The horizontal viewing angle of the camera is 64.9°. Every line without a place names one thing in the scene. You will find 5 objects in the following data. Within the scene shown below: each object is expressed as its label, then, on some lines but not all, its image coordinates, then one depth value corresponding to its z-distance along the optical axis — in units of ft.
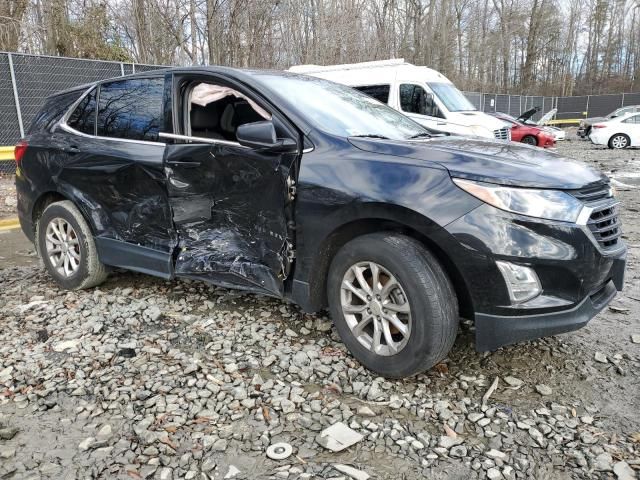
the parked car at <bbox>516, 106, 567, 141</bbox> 58.35
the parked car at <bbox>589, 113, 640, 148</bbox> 58.39
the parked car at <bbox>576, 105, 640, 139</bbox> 67.22
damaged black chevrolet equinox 8.00
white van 34.27
